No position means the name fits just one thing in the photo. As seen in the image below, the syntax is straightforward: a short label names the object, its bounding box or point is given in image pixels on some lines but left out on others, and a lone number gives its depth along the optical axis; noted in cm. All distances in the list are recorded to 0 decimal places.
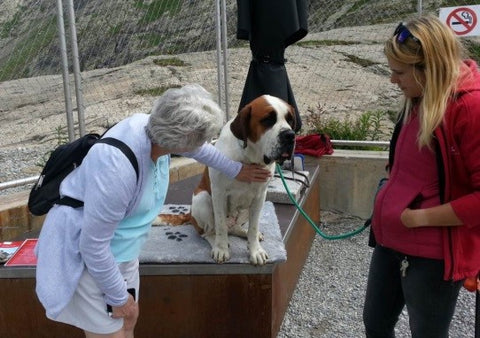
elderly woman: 176
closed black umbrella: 456
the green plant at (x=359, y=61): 1055
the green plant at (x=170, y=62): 1055
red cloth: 578
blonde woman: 169
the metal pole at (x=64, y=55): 425
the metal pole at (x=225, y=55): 613
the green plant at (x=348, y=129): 658
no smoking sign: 530
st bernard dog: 262
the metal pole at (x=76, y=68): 430
